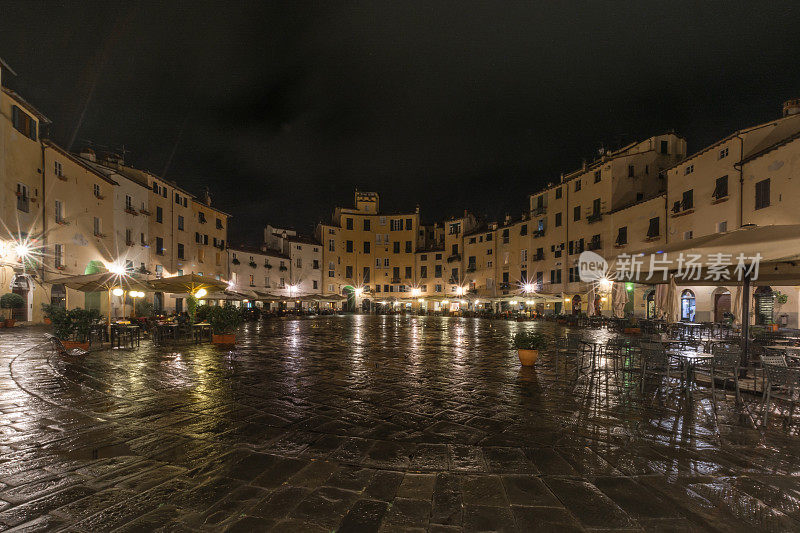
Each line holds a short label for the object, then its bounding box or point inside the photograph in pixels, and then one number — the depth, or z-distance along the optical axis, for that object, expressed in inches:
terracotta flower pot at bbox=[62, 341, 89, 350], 401.9
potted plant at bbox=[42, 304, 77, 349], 386.3
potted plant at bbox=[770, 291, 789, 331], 641.6
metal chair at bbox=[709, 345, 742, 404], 225.3
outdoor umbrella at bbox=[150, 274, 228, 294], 522.3
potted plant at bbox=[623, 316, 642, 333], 746.7
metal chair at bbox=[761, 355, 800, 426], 190.1
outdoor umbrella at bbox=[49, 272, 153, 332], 470.3
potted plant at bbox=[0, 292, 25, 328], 609.3
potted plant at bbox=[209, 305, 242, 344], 495.2
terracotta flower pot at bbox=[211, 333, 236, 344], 504.7
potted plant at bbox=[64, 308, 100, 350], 395.9
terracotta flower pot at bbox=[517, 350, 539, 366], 344.2
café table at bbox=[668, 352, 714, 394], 238.8
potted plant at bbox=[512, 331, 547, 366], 345.1
